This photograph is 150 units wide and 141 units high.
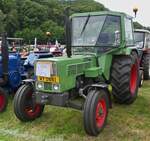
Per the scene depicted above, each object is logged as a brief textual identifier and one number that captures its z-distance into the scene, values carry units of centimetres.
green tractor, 298
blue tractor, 390
